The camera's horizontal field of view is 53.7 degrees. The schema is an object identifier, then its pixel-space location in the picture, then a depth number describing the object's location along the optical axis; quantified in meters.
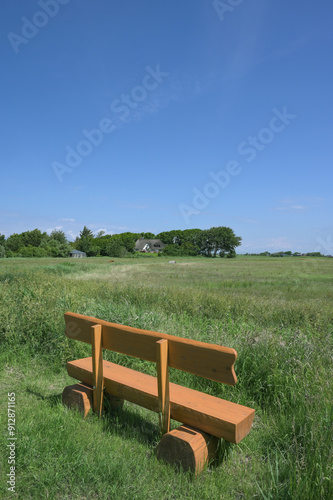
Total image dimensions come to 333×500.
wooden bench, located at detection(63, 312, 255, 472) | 2.67
